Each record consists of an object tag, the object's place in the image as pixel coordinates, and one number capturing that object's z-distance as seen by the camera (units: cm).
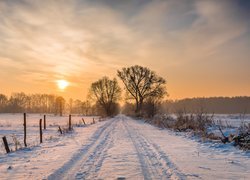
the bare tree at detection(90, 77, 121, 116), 5878
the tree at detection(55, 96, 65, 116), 13175
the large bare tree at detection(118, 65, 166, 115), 4105
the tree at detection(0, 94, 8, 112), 13664
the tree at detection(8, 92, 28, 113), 13075
